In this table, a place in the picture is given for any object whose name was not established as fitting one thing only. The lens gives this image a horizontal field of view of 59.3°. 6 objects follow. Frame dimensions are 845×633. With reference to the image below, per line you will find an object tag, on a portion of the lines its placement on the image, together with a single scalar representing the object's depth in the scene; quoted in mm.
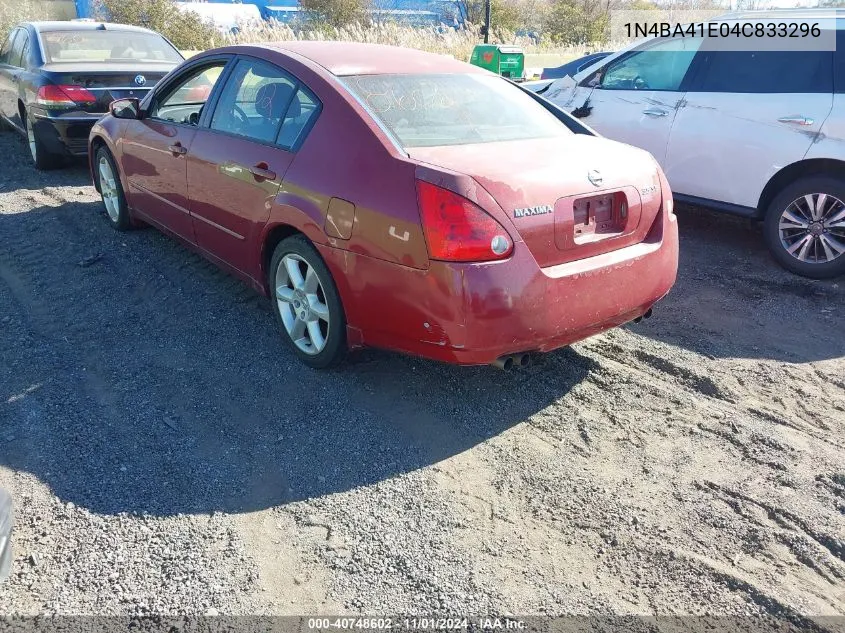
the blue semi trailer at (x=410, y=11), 26641
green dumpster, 15234
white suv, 5539
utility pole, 20125
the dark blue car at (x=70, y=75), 8062
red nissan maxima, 3258
